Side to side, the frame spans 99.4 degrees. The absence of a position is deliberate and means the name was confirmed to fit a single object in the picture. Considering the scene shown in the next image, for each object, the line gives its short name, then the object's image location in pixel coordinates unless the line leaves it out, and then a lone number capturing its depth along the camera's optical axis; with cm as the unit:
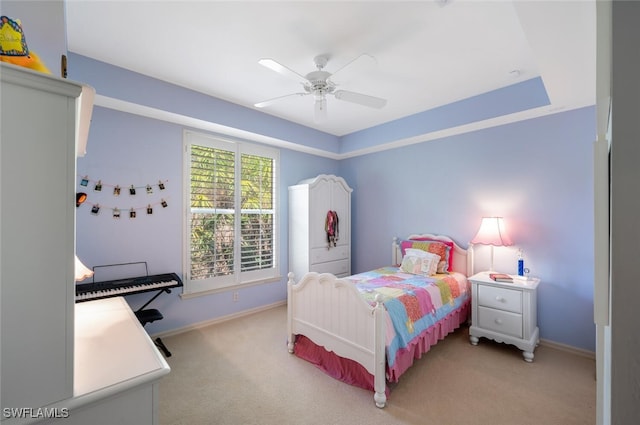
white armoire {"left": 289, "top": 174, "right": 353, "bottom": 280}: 400
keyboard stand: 256
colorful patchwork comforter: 214
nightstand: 260
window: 333
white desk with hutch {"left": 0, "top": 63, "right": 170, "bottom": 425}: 69
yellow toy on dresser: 77
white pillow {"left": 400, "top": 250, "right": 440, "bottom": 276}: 326
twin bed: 204
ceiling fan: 229
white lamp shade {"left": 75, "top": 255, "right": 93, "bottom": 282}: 174
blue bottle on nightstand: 293
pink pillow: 340
